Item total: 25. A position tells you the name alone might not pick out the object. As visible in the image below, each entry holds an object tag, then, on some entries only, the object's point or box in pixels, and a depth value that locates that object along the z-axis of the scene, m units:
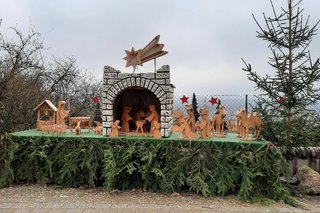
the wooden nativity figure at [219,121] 6.27
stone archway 5.82
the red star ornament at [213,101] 6.48
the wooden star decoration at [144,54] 6.05
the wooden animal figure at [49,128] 6.07
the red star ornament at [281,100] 5.65
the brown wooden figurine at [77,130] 6.11
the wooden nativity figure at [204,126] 5.76
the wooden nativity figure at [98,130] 6.28
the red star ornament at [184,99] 6.13
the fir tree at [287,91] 5.64
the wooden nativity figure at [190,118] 5.93
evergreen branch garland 5.18
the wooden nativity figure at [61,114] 6.49
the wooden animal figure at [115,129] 5.85
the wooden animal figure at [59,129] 6.03
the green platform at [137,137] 5.36
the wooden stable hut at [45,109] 6.46
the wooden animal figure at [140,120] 6.19
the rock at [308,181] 5.56
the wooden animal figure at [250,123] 5.57
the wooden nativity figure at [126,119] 6.55
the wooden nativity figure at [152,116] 6.17
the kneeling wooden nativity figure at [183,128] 5.58
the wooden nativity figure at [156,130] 5.74
